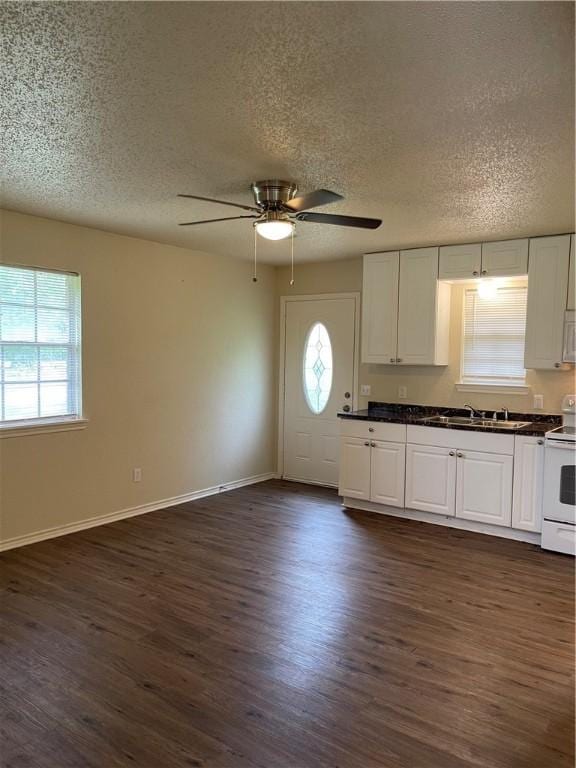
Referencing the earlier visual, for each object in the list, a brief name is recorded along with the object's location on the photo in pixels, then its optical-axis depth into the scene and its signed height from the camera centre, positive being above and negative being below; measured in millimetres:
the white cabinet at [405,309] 4992 +574
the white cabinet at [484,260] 4539 +962
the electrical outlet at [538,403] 4715 -266
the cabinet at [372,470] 4910 -939
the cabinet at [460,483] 4383 -946
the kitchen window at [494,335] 4898 +333
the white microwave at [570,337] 4293 +284
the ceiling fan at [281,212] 3029 +900
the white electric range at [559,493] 3982 -889
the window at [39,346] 4027 +136
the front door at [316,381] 5988 -150
